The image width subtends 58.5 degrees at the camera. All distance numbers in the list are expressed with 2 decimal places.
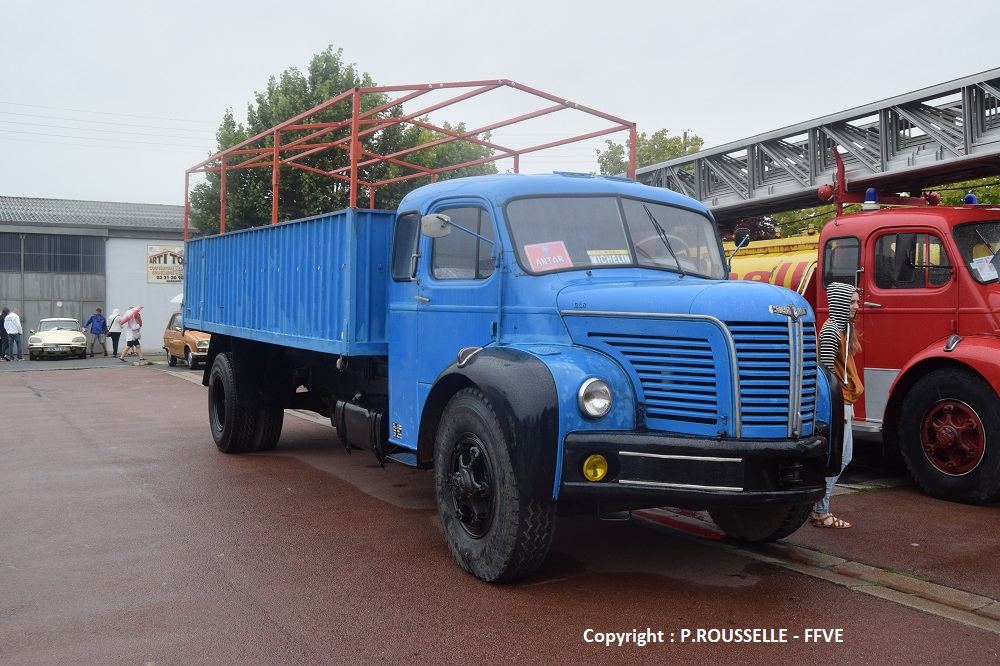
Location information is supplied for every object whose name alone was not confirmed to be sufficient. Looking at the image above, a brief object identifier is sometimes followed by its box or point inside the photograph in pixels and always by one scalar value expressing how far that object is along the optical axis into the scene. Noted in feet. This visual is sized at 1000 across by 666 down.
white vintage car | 96.37
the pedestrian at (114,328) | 101.55
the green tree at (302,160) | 81.87
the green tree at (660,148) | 115.03
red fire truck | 24.11
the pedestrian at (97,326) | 104.83
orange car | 76.89
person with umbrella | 90.27
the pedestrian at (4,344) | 98.02
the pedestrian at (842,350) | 21.20
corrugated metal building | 114.42
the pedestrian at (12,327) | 96.27
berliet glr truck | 15.38
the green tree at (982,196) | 52.75
